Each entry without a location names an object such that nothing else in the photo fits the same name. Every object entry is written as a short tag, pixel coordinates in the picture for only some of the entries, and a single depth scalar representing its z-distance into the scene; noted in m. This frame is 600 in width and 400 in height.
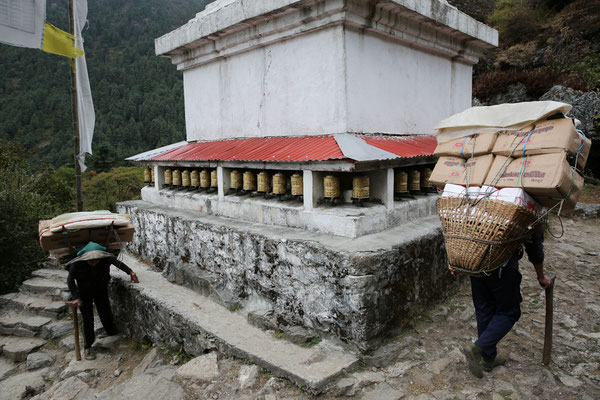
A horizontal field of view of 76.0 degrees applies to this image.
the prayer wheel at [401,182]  4.40
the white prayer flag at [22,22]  3.40
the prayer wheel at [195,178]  5.83
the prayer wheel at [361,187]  3.93
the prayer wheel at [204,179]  5.59
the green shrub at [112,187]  16.99
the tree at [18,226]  7.48
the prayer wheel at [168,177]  6.45
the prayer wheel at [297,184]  4.18
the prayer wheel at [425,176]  4.85
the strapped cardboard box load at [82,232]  5.02
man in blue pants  2.88
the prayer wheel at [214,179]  5.46
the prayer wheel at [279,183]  4.40
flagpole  8.05
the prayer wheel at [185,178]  6.04
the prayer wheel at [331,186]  3.95
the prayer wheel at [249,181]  4.84
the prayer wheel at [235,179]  5.03
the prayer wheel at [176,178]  6.21
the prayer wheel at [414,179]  4.59
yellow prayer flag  6.96
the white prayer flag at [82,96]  8.14
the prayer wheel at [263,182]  4.61
